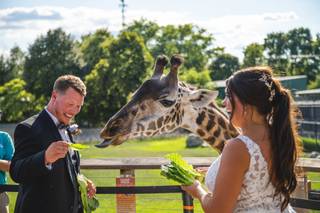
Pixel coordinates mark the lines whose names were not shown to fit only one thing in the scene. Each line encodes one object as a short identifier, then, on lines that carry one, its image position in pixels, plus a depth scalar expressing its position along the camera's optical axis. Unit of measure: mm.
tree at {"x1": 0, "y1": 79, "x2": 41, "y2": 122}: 42844
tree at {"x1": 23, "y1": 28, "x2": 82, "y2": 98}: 46281
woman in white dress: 2461
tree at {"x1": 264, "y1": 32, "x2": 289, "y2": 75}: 68306
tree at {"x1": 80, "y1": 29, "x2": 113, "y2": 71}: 45506
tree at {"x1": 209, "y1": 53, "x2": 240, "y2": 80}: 68625
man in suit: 3221
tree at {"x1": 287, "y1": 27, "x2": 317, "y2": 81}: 65100
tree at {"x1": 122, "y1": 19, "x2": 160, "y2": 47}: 62406
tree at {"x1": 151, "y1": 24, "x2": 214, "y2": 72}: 61588
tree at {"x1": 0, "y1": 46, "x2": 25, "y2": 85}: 54669
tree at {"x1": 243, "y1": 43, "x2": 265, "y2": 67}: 64250
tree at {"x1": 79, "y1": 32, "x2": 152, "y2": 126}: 40531
